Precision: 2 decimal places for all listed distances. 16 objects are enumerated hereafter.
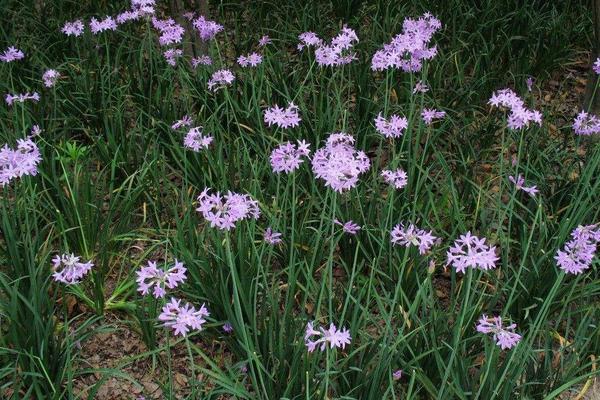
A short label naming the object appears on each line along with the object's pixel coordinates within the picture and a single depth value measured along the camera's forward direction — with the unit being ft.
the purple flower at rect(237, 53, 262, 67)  11.49
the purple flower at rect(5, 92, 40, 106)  9.64
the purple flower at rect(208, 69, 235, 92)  10.13
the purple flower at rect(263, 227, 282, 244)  7.42
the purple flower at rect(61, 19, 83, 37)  11.99
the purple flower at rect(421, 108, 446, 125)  9.17
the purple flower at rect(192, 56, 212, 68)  11.94
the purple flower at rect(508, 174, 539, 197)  7.74
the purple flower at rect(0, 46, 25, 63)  11.47
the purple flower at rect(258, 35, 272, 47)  12.59
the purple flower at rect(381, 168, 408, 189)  7.88
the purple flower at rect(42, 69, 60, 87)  10.83
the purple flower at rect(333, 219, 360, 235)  7.59
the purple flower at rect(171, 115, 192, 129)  9.48
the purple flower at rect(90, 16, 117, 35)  11.75
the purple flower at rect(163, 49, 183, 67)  11.74
